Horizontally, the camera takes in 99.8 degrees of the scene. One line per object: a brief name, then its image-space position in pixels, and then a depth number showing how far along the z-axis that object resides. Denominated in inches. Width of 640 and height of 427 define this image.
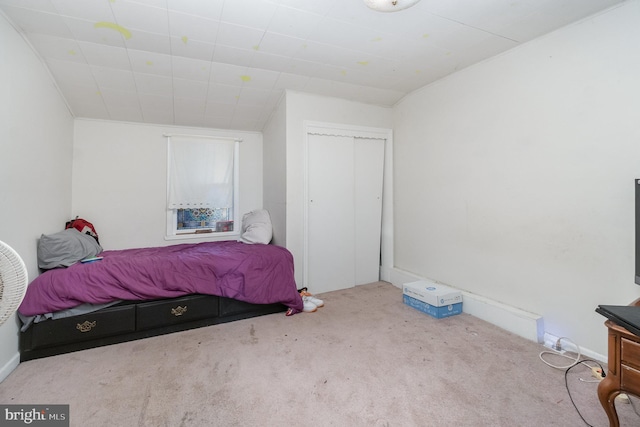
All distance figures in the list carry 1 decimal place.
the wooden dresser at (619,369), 43.3
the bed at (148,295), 75.5
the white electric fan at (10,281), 39.1
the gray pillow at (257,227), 124.8
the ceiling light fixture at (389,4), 61.9
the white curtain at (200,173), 138.5
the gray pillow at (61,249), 83.0
